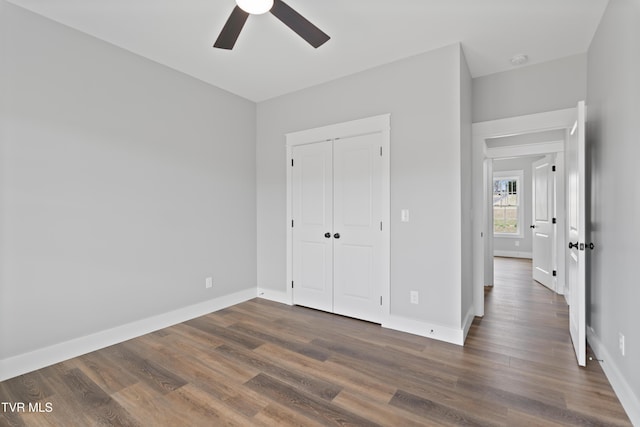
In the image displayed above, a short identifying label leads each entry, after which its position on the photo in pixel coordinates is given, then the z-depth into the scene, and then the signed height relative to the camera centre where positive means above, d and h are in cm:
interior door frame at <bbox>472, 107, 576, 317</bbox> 318 +84
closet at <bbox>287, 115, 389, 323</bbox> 335 -6
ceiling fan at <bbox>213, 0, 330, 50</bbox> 183 +121
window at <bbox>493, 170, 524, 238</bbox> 816 +20
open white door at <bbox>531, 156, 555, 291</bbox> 488 -19
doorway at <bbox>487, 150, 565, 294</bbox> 455 +0
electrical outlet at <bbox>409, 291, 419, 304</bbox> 310 -84
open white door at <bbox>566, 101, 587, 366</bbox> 238 -22
